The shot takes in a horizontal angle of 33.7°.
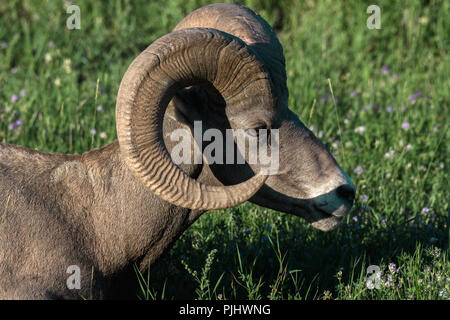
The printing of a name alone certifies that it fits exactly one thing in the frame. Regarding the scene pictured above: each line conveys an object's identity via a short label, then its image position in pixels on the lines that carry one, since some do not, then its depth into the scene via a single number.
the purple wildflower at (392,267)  5.13
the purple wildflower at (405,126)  7.48
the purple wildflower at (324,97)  8.16
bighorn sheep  4.18
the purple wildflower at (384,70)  8.97
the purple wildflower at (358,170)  6.77
